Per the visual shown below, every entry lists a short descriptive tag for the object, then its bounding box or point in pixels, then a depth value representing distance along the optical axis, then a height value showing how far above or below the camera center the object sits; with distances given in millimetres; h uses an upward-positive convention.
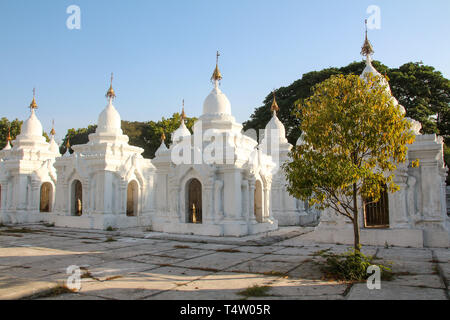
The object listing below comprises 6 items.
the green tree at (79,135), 42691 +7735
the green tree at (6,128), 38812 +7784
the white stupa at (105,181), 18406 +852
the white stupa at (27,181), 22109 +1060
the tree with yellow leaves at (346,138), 7312 +1233
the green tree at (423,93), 27219 +8298
